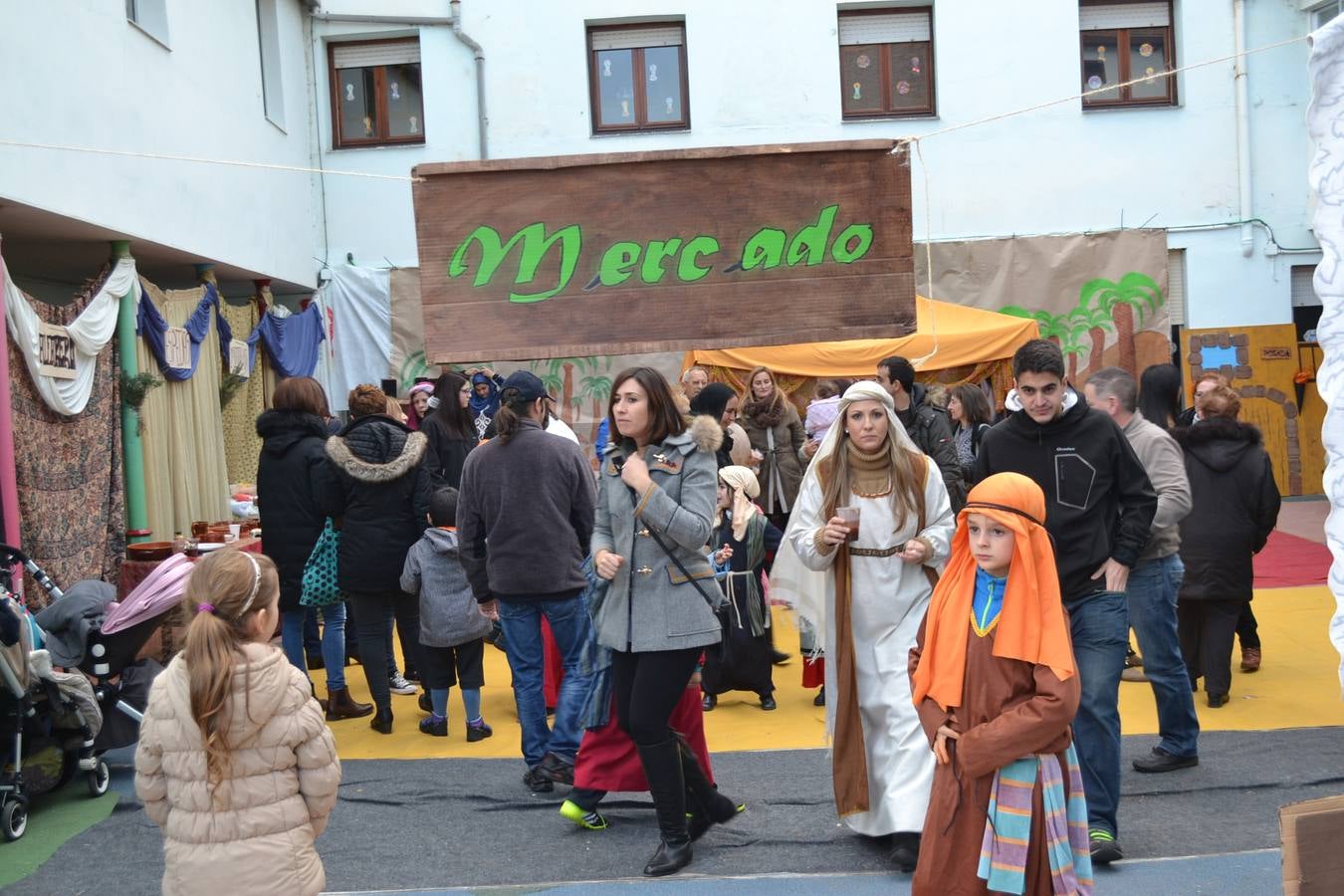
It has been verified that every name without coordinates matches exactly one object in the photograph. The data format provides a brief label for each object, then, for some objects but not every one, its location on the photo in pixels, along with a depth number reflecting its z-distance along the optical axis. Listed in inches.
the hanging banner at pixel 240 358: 473.7
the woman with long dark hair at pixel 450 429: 330.6
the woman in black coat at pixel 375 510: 277.6
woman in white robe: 189.0
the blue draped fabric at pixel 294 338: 513.0
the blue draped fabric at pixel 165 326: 394.6
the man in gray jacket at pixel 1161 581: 211.2
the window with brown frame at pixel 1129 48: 597.0
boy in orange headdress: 131.4
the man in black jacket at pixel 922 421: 309.3
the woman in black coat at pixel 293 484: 291.9
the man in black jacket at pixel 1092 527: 182.5
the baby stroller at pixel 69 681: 216.7
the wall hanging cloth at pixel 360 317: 597.3
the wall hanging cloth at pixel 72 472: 318.0
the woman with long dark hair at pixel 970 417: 347.6
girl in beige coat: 130.4
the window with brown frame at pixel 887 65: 601.6
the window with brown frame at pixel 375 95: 609.9
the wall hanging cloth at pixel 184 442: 404.2
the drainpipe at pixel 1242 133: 584.7
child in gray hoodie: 270.7
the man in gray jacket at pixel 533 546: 230.1
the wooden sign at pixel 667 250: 179.0
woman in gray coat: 183.6
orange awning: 522.9
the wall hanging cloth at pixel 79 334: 313.3
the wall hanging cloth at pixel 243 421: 488.1
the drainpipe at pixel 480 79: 594.9
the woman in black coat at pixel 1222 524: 272.5
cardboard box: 91.1
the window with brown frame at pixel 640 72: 605.0
